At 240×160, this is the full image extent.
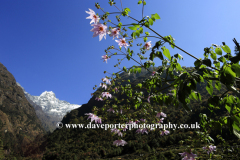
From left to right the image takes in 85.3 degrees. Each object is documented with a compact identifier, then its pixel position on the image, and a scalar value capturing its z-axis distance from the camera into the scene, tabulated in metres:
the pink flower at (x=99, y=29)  1.09
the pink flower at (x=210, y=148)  2.87
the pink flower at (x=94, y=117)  2.07
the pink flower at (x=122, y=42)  1.86
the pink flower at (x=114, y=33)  1.48
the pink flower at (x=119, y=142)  2.50
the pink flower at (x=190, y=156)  2.10
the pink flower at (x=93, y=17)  1.33
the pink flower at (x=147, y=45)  2.21
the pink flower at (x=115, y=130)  2.39
